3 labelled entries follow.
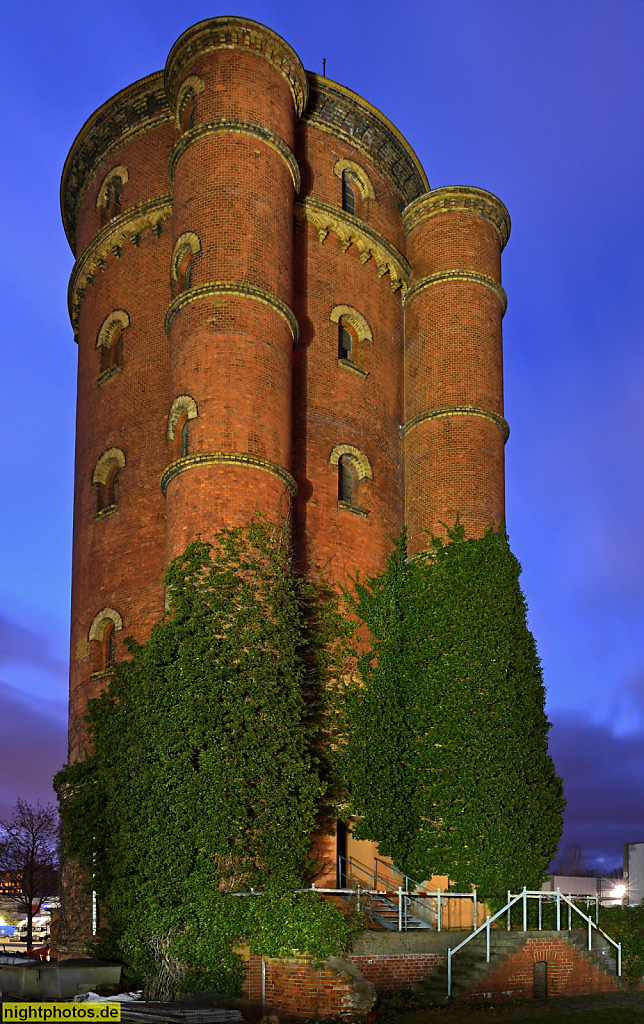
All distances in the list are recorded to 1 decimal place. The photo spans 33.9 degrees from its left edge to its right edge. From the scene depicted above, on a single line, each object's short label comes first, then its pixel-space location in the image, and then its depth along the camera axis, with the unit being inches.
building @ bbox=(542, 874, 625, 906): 2089.9
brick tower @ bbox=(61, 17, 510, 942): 876.0
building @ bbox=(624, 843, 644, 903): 2063.2
